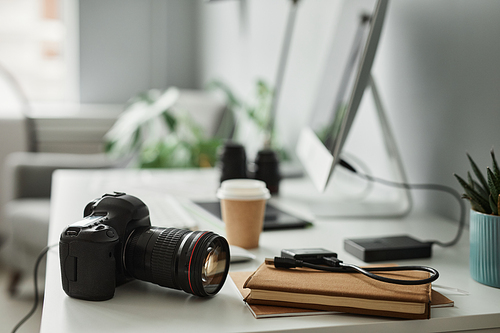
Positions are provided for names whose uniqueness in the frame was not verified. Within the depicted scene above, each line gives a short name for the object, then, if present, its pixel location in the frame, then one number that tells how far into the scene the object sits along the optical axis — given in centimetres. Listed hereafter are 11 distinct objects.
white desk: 51
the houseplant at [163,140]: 179
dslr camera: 55
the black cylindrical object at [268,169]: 124
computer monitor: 80
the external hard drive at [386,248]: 73
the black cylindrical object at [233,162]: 121
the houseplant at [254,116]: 187
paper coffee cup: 78
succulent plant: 62
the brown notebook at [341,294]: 52
